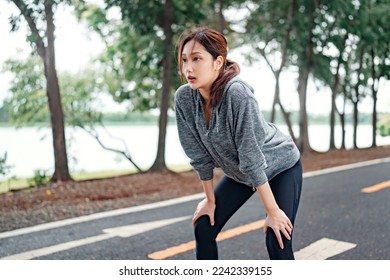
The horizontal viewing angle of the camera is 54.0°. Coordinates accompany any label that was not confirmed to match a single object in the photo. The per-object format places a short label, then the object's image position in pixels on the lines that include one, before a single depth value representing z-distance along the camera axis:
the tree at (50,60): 3.72
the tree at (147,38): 5.51
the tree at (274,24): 7.57
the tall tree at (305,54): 7.56
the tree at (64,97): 4.91
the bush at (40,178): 4.59
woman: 1.29
